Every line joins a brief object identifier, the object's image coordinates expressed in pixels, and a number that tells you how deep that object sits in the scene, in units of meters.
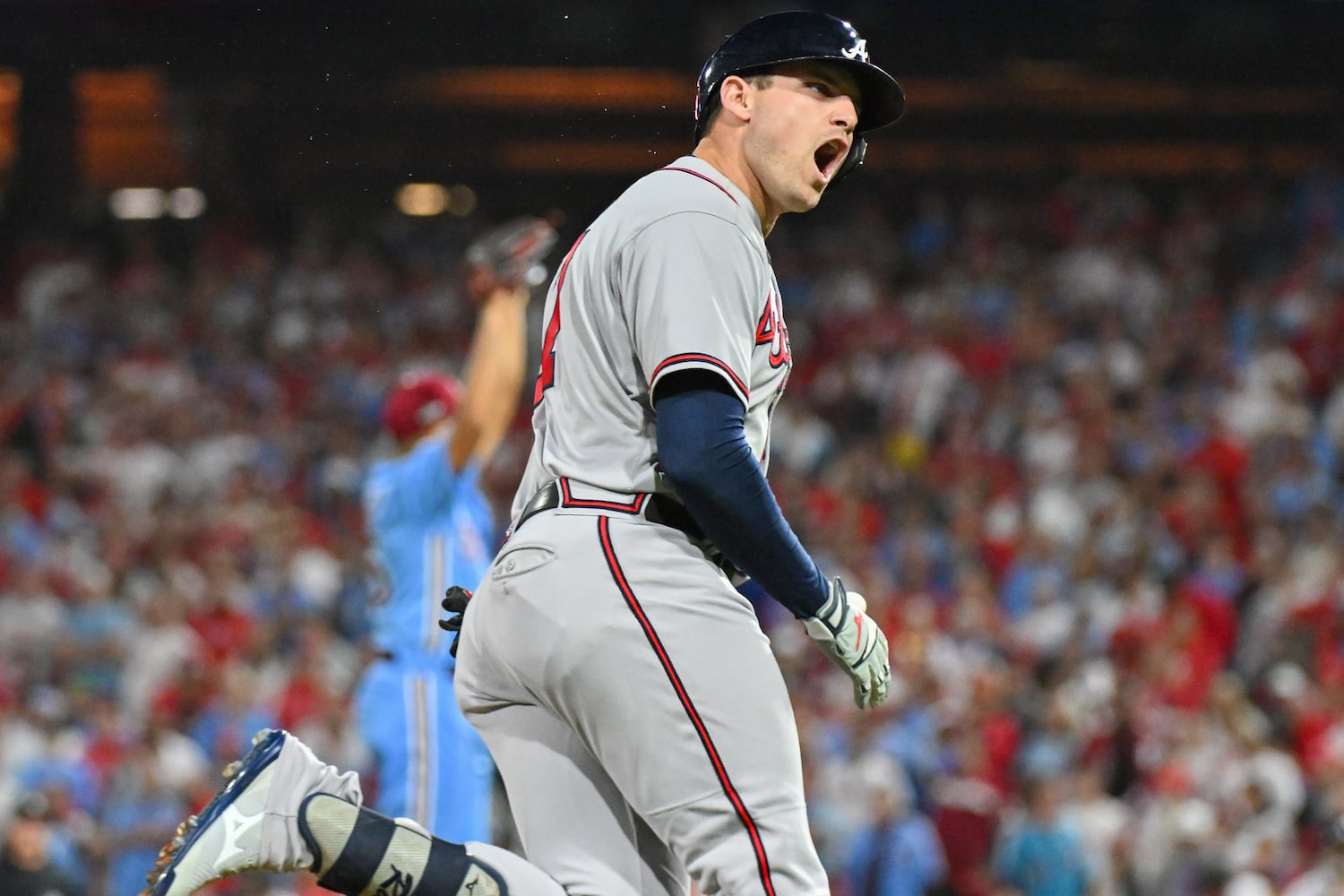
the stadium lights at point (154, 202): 34.09
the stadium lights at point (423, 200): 34.37
